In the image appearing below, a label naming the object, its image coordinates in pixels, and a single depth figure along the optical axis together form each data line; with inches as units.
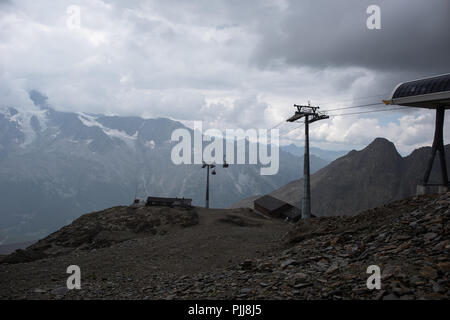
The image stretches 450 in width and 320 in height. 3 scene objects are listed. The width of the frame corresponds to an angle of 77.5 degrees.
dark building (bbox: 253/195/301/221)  1552.4
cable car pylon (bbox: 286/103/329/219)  1109.1
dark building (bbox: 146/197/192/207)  1540.4
